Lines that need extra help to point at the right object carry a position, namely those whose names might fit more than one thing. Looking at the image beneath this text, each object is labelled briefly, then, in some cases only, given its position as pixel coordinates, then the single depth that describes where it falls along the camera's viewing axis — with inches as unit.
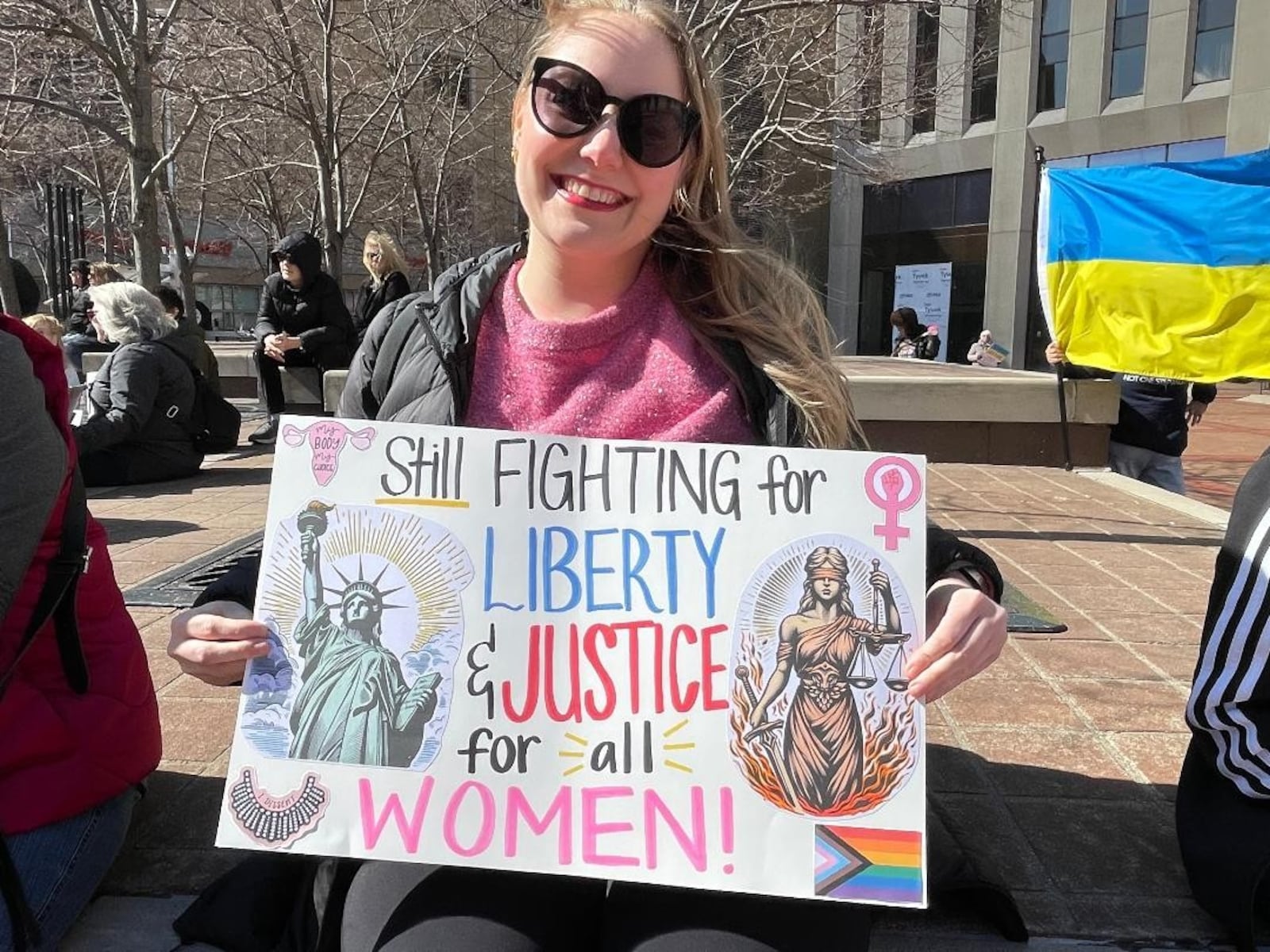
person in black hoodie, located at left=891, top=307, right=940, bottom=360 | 613.9
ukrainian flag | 237.6
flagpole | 285.1
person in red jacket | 68.2
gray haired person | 257.6
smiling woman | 61.1
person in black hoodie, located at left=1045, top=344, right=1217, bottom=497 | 274.4
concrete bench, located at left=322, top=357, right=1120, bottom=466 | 329.1
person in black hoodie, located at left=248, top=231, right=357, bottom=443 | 342.0
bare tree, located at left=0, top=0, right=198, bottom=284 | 354.0
